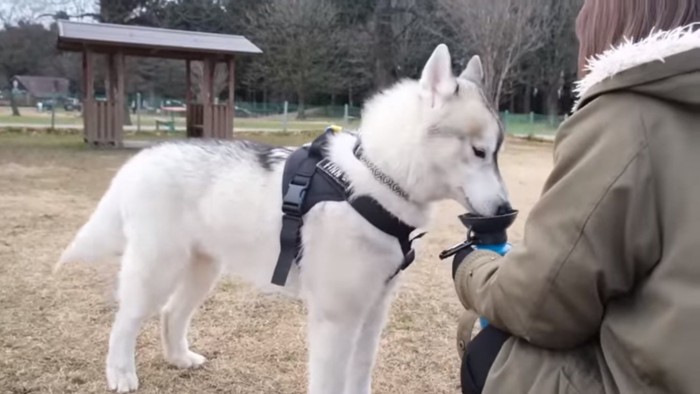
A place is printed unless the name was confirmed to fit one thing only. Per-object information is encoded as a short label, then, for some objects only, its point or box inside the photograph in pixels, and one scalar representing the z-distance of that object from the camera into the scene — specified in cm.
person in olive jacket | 109
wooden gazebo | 1486
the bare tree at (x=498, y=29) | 2650
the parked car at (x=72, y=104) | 2888
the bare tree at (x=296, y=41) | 3319
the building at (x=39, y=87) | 3181
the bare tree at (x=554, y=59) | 3191
